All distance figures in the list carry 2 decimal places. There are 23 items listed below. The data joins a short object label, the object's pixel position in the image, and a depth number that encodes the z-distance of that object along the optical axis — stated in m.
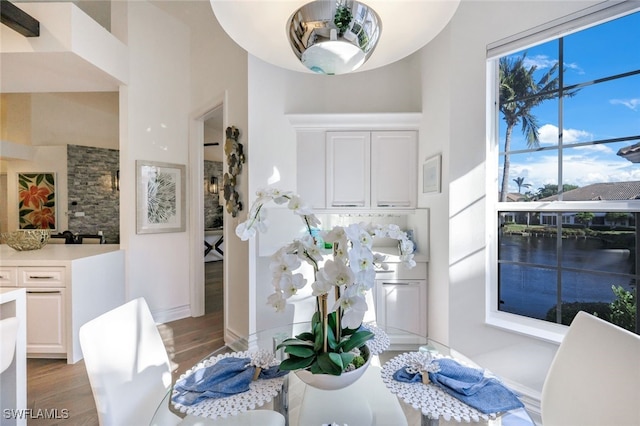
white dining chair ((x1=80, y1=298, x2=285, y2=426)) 0.96
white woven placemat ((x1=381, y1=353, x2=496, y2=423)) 0.88
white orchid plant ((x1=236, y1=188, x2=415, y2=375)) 0.75
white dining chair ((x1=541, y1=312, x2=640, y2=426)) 0.89
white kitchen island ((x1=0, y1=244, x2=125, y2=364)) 2.48
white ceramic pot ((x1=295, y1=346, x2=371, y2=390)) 0.84
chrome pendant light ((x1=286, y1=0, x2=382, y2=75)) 0.84
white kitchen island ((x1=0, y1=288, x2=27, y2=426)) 1.57
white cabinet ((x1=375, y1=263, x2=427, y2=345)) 2.62
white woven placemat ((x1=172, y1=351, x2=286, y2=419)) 0.89
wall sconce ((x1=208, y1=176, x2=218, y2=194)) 7.63
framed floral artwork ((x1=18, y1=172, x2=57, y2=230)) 5.61
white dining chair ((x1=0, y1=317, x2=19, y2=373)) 1.25
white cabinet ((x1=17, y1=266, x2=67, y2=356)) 2.49
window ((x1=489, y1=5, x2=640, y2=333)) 1.68
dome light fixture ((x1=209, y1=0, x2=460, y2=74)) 0.85
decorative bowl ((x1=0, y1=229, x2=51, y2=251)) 2.80
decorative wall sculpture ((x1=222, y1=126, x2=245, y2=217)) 2.77
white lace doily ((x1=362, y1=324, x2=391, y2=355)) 1.28
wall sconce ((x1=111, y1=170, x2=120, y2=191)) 6.12
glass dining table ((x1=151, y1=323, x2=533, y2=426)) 0.89
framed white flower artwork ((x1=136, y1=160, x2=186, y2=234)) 3.24
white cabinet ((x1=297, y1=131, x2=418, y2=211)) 2.87
